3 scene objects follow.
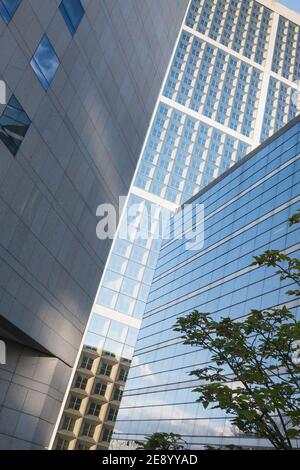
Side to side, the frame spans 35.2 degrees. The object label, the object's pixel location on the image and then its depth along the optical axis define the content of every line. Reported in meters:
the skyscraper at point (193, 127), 74.00
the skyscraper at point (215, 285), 37.12
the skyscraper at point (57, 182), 19.92
